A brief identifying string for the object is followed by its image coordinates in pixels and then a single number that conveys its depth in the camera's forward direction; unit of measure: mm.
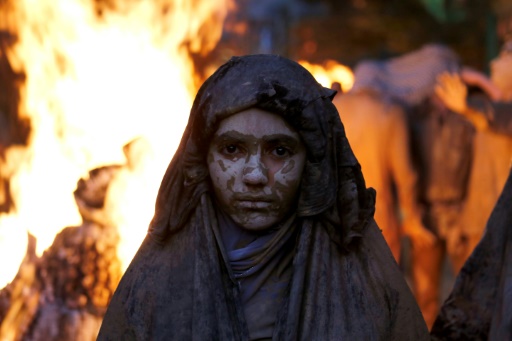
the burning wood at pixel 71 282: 8419
